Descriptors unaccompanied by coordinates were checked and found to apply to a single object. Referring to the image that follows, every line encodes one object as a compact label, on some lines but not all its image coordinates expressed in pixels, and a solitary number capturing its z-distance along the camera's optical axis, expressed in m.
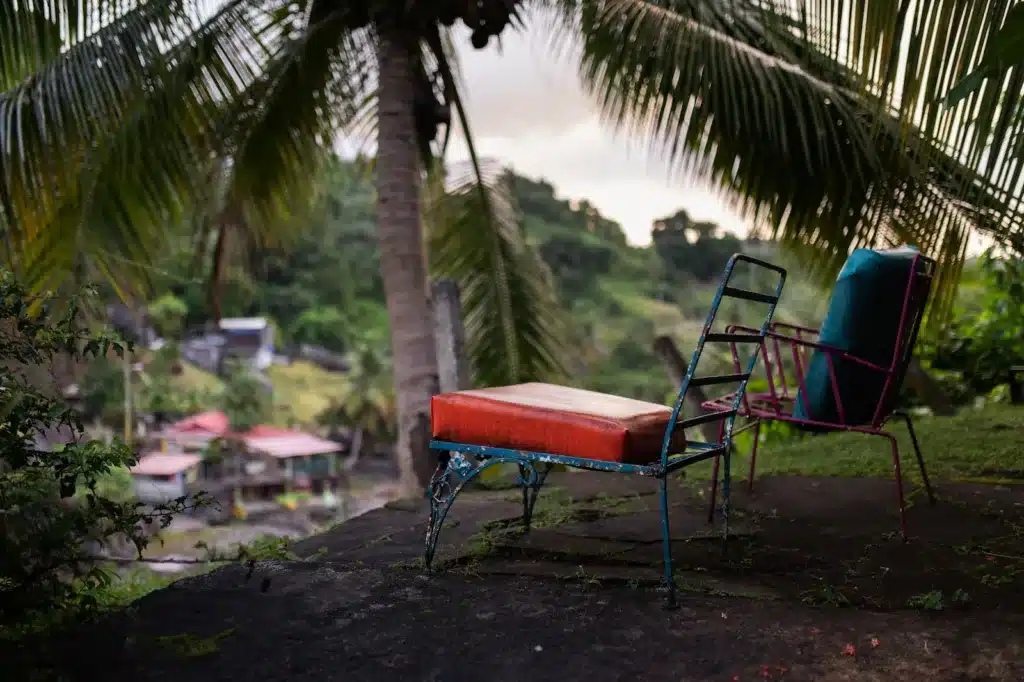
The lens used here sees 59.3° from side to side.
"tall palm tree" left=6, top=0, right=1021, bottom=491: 4.74
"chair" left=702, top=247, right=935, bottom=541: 3.07
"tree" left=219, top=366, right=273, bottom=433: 26.56
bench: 2.58
